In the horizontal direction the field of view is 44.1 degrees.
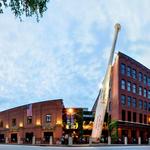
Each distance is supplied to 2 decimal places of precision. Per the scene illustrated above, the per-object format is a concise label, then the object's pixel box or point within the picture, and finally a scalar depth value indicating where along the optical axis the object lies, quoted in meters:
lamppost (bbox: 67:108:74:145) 35.08
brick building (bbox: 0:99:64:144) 35.35
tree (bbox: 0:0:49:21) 4.91
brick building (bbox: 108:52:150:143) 36.68
